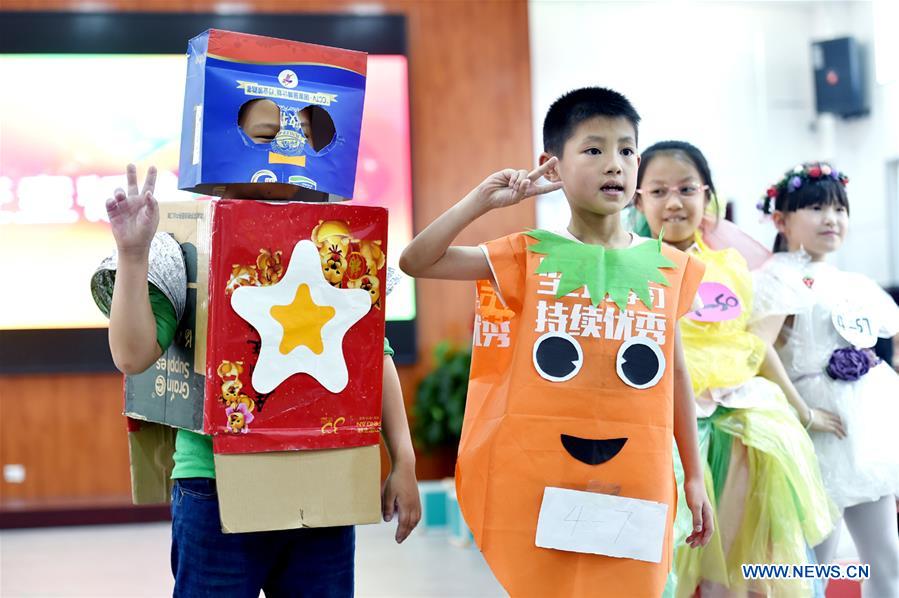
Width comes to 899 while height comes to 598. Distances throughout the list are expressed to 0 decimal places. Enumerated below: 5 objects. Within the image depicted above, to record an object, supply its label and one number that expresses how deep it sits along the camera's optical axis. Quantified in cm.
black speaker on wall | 647
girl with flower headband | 244
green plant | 507
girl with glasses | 220
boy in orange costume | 155
